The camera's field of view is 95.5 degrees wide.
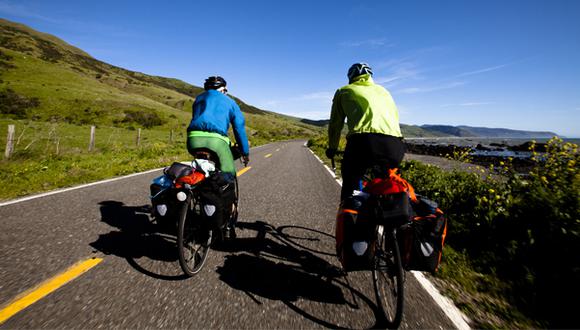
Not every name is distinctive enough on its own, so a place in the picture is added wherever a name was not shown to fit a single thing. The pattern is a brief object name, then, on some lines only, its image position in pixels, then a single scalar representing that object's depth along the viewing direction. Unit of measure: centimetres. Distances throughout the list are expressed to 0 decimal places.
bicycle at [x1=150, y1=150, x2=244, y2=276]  293
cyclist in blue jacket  341
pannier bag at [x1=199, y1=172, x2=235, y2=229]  298
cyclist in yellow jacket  278
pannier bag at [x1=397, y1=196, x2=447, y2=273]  242
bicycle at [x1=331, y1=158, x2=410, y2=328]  226
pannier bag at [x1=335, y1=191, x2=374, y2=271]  242
